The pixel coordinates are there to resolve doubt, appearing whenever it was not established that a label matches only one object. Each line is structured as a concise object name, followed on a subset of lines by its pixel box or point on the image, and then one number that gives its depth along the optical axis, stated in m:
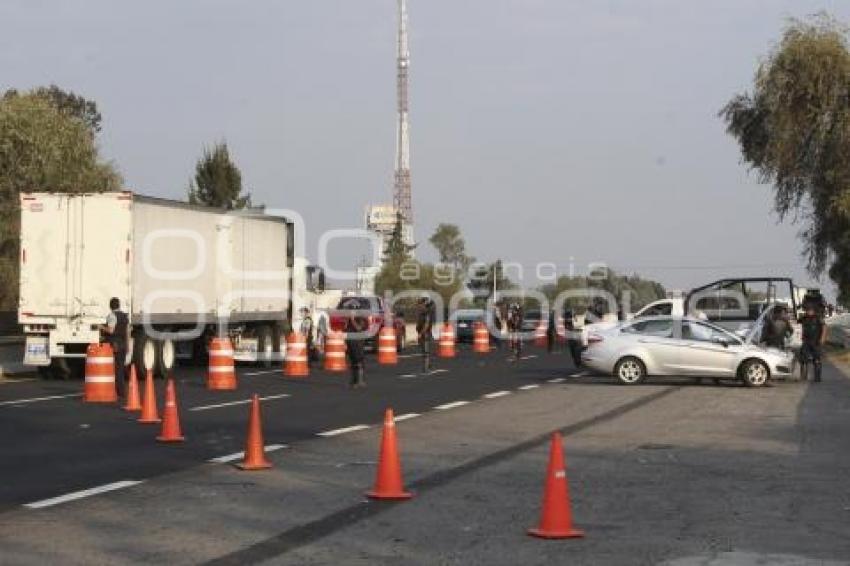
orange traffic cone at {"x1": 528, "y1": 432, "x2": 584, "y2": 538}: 9.38
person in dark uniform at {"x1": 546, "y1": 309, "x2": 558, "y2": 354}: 45.32
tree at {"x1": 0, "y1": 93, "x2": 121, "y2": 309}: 44.34
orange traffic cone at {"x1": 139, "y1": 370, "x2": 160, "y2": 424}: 18.23
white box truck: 27.41
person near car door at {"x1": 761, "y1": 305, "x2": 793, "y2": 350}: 30.12
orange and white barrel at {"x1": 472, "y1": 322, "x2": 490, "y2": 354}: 47.81
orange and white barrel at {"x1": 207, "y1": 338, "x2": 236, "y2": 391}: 25.39
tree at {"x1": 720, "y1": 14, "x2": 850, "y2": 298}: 42.00
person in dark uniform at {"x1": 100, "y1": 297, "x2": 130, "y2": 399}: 22.86
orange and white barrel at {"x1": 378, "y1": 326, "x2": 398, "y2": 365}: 37.48
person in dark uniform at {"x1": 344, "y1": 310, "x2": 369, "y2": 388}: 26.70
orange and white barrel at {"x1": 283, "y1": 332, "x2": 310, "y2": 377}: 30.89
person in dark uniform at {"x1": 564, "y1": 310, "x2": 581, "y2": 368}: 34.59
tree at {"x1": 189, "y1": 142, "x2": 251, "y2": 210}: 79.06
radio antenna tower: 104.50
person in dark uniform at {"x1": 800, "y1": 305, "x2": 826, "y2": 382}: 29.09
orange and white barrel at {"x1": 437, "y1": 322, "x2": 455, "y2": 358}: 43.56
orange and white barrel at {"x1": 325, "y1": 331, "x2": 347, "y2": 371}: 33.28
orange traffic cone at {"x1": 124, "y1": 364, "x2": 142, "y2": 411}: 20.30
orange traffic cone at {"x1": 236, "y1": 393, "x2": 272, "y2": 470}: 13.18
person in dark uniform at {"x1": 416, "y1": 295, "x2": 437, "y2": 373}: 33.41
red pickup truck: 42.22
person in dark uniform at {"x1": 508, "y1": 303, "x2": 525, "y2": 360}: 38.38
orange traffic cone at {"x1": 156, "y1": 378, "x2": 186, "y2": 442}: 15.80
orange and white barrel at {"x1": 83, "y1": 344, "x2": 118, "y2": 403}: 21.94
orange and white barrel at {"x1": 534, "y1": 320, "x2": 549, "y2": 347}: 57.38
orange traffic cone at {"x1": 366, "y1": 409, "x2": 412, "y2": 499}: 11.05
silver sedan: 27.06
